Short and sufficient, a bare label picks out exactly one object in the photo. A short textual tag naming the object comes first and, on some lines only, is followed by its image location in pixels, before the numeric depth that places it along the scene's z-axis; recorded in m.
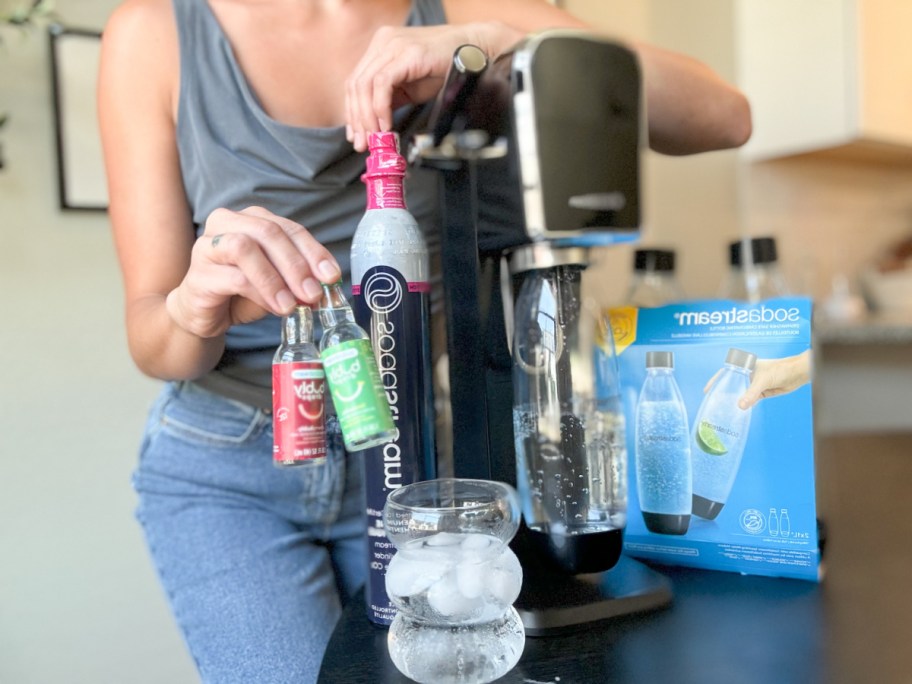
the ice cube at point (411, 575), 0.50
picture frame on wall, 1.63
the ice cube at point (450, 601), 0.49
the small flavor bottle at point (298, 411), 0.50
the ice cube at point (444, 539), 0.51
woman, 0.76
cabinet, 2.24
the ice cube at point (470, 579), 0.49
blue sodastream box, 0.62
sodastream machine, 0.50
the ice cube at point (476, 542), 0.51
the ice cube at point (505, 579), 0.49
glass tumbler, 0.49
